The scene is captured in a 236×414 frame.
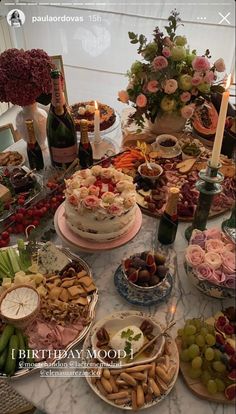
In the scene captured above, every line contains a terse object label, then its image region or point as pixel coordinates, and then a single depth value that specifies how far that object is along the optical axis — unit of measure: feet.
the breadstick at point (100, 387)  3.24
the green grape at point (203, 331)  3.48
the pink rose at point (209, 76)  5.53
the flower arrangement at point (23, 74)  5.13
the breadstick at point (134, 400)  3.16
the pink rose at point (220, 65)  5.57
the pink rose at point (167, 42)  5.52
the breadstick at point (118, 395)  3.21
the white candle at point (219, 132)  3.86
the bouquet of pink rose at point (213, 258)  3.84
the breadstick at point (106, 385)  3.24
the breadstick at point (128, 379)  3.27
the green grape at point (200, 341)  3.42
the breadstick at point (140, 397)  3.17
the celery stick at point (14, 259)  4.15
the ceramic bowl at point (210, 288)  3.87
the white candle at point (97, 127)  5.82
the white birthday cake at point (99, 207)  4.15
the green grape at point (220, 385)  3.27
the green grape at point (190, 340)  3.45
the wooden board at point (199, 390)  3.27
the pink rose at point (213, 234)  4.19
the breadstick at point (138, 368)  3.35
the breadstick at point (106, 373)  3.32
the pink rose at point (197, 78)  5.52
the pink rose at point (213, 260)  3.89
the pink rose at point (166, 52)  5.44
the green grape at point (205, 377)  3.32
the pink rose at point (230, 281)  3.82
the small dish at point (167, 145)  5.93
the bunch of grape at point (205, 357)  3.29
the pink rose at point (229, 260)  3.82
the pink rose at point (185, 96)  5.64
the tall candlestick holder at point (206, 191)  4.17
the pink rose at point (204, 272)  3.87
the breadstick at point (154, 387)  3.23
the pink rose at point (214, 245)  4.01
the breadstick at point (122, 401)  3.20
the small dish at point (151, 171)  5.29
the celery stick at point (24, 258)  4.21
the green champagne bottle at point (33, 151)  5.23
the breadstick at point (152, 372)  3.34
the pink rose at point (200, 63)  5.43
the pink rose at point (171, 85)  5.50
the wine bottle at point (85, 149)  5.39
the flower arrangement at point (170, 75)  5.51
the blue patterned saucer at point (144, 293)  4.00
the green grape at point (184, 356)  3.42
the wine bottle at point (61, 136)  5.56
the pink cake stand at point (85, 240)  4.30
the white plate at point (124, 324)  3.53
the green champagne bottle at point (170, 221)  4.27
